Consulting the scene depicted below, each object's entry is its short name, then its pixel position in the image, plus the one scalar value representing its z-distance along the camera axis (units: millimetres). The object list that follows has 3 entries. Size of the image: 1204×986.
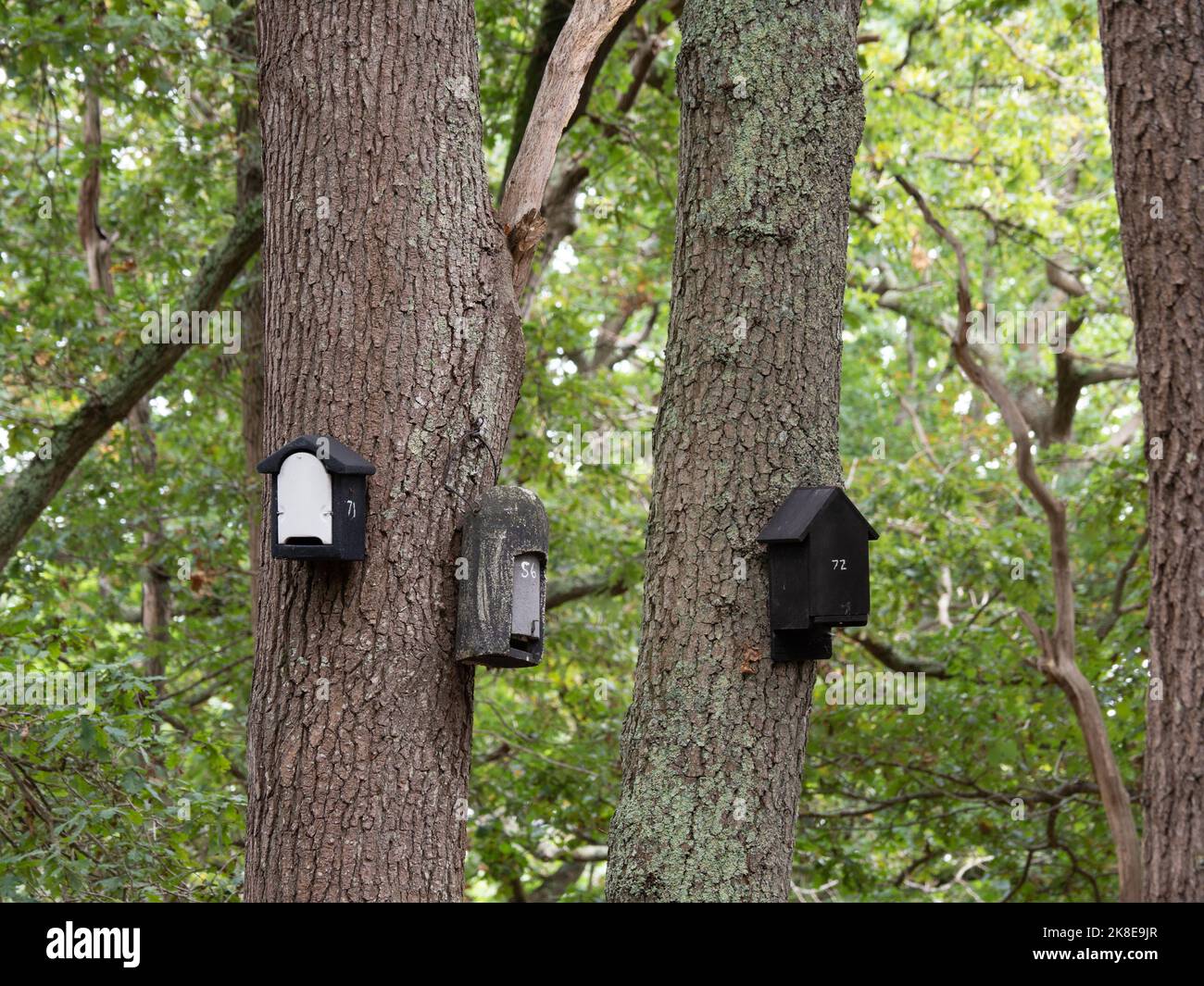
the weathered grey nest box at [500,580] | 5422
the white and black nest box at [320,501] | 5258
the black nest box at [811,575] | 5684
